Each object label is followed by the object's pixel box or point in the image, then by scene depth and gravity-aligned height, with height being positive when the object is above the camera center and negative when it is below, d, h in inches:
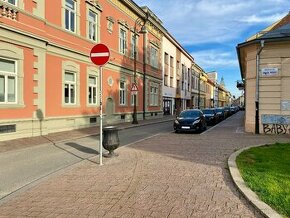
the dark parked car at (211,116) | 724.9 -36.4
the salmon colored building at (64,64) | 377.9 +94.8
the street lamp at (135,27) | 695.7 +280.8
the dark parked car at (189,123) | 501.4 -41.2
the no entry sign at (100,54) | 231.7 +54.5
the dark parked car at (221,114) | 884.8 -34.8
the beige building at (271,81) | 450.8 +52.0
